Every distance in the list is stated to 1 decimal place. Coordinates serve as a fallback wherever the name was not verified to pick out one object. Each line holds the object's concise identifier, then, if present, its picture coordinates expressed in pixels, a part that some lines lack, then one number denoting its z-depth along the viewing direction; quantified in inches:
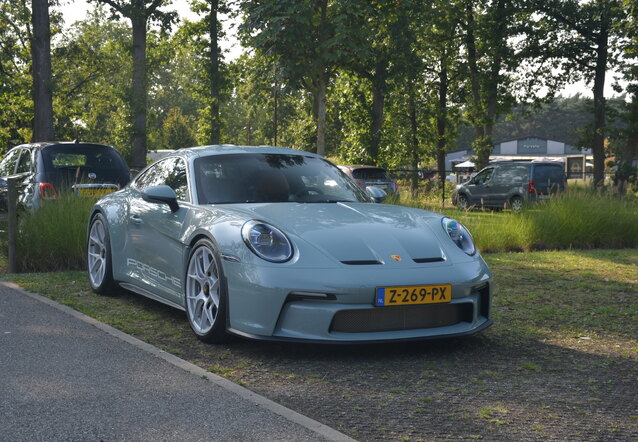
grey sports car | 196.9
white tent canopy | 3105.3
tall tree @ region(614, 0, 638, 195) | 1222.3
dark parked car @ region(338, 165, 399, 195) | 842.8
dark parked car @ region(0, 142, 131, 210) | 470.3
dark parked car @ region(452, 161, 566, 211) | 973.8
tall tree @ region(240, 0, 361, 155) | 821.9
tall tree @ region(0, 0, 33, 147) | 1331.2
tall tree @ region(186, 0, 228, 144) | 1349.7
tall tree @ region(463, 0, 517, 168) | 1311.5
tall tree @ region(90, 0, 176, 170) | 1066.7
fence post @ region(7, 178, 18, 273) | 348.5
